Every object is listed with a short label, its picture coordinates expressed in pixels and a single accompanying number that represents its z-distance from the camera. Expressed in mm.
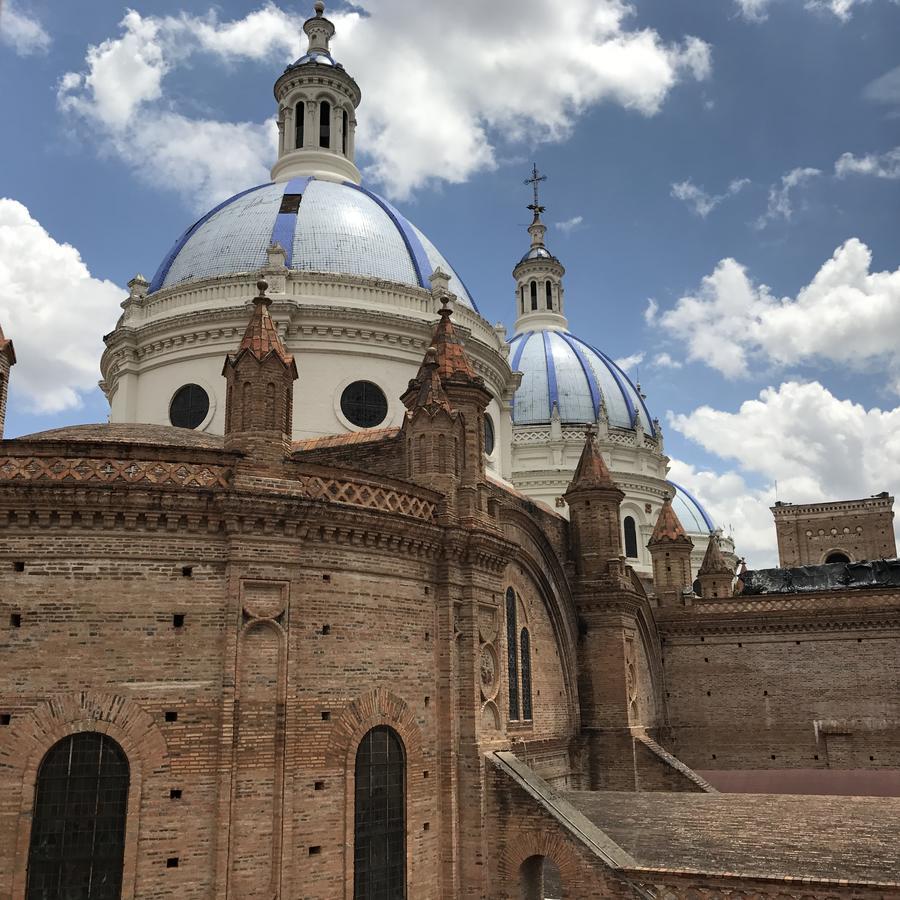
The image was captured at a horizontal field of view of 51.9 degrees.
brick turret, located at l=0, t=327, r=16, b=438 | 15883
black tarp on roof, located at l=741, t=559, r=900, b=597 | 37312
